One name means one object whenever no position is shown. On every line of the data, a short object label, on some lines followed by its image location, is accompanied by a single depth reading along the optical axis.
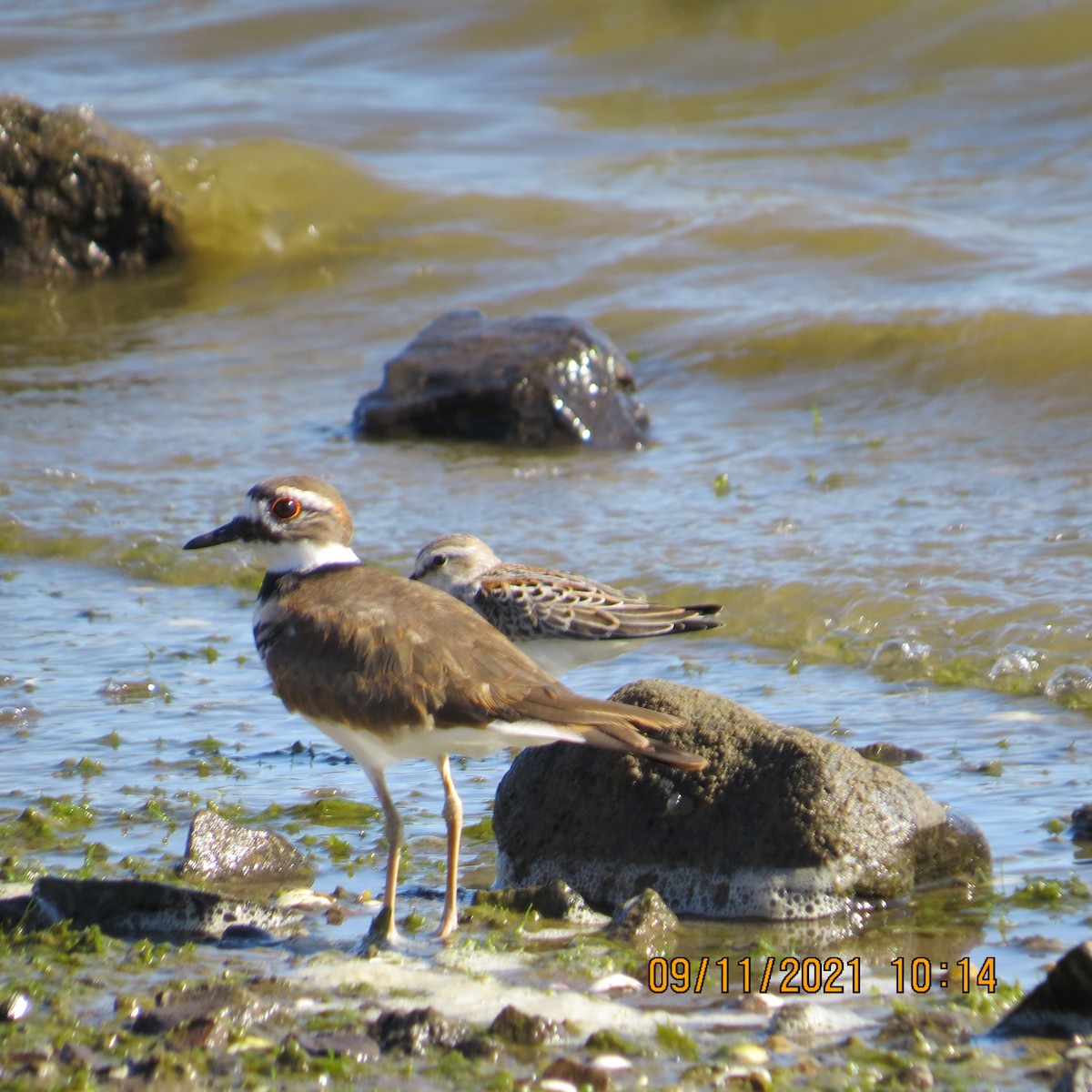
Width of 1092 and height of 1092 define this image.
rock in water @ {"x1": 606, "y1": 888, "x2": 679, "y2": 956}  9.04
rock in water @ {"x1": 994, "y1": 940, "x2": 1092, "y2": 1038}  7.56
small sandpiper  13.48
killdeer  9.09
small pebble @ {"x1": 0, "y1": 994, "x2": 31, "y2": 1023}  7.79
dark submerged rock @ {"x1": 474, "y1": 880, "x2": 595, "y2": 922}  9.47
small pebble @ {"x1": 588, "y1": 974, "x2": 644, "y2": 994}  8.40
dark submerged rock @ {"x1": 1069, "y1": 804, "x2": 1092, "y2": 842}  10.25
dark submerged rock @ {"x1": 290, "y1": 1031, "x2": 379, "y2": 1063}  7.50
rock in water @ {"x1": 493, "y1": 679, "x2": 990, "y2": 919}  9.47
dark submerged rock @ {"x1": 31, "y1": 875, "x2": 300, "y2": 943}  9.20
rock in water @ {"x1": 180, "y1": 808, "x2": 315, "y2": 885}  10.05
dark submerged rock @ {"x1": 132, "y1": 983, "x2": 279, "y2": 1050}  7.54
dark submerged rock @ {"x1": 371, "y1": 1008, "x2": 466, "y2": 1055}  7.59
